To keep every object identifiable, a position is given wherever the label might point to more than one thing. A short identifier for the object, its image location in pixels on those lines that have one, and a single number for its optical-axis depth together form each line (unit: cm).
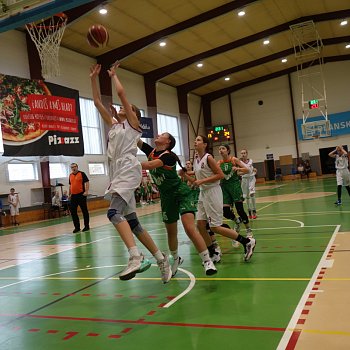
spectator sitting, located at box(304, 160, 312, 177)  3222
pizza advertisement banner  1645
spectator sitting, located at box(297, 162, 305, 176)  3166
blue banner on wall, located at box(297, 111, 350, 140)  3181
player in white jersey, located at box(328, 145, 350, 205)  1145
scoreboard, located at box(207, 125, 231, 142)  3322
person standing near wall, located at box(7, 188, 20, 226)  1652
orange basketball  505
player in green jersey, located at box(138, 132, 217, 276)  469
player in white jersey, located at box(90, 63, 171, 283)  398
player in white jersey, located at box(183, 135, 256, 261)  523
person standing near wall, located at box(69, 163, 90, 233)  1120
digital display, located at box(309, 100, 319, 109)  2398
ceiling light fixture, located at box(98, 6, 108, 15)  1682
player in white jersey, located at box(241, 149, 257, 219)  1039
